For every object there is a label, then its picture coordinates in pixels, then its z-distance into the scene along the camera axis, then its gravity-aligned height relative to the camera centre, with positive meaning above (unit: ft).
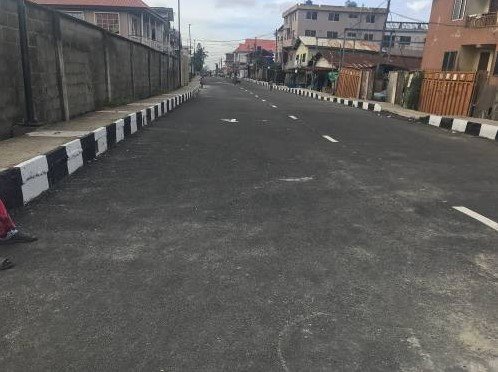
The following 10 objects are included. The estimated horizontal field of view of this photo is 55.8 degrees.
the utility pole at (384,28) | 107.30 +6.32
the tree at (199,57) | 431.84 -8.73
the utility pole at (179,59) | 144.48 -3.75
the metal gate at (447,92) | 66.13 -4.67
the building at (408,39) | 226.44 +9.69
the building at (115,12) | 138.31 +8.93
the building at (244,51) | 473.67 -1.45
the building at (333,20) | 253.44 +18.36
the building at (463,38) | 78.07 +4.13
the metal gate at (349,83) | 120.88 -7.17
